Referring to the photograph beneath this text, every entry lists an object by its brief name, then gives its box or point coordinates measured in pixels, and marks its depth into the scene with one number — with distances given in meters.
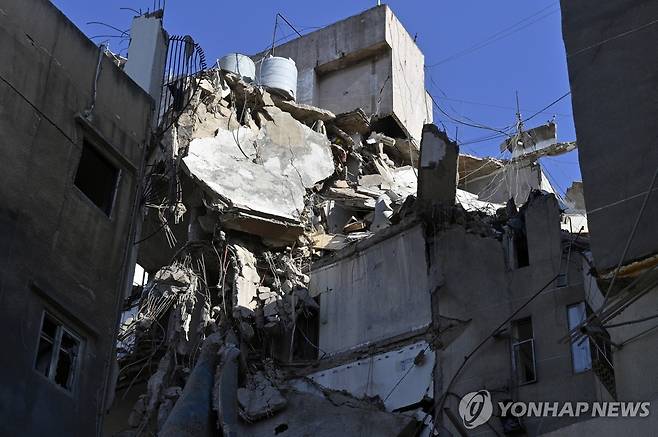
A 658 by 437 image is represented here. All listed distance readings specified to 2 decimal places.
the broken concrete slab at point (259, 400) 17.97
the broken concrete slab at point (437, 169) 19.45
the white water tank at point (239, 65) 26.98
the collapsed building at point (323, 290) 16.55
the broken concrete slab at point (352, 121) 27.56
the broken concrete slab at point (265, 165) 22.06
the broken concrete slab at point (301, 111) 25.72
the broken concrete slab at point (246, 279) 20.84
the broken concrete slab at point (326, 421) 16.88
